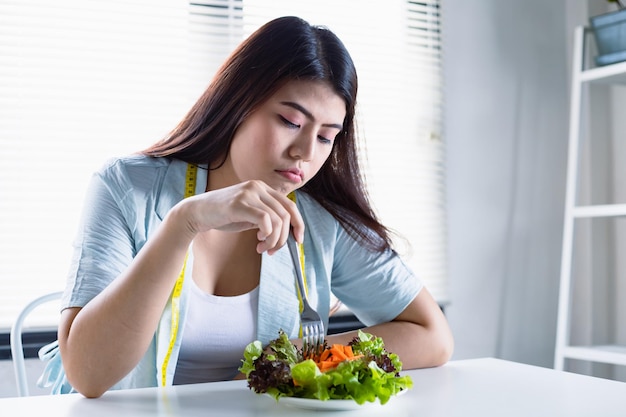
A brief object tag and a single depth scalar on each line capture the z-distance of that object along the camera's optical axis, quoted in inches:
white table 37.0
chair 61.2
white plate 36.0
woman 51.7
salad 36.0
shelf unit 107.4
